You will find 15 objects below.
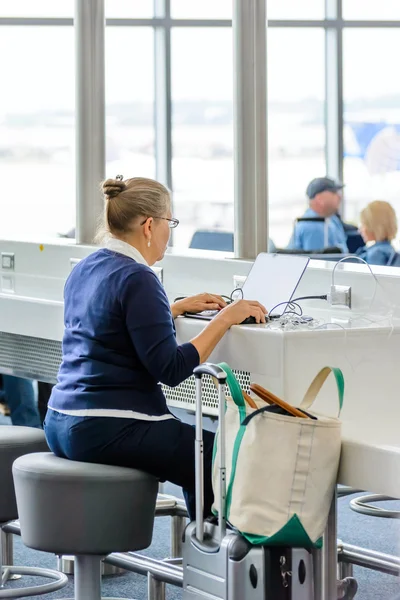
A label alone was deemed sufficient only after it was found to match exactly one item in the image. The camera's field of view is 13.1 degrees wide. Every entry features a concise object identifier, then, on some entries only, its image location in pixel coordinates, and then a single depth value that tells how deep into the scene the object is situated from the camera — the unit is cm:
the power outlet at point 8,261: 751
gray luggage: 352
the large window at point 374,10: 1373
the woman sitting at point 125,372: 392
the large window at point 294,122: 1397
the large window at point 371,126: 1403
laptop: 439
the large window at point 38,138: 1320
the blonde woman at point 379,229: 884
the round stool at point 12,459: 460
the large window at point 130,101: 1348
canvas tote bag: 343
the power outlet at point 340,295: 477
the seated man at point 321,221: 1115
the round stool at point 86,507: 388
